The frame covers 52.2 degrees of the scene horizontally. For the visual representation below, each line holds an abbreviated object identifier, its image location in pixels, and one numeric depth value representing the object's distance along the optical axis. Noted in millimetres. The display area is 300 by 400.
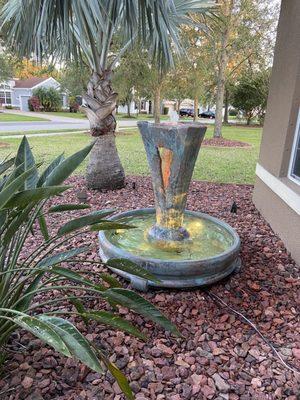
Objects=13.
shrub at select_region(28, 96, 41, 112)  38781
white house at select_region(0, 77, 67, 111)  42375
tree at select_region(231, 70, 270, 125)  21828
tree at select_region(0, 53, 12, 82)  12771
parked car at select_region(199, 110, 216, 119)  43700
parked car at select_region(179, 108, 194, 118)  43531
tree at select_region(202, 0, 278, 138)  12369
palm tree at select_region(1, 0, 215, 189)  3137
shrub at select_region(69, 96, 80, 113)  37525
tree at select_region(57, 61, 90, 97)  25519
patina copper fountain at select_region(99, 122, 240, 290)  2736
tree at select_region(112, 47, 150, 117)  13316
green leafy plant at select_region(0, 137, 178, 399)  1201
